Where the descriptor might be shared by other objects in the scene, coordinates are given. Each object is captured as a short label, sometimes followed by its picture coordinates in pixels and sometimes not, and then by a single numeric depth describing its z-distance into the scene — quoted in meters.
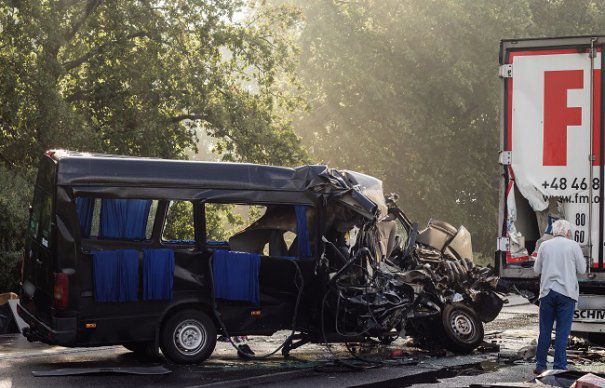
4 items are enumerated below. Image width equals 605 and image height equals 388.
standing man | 10.71
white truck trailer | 11.45
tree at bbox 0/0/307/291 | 21.31
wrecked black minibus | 10.63
